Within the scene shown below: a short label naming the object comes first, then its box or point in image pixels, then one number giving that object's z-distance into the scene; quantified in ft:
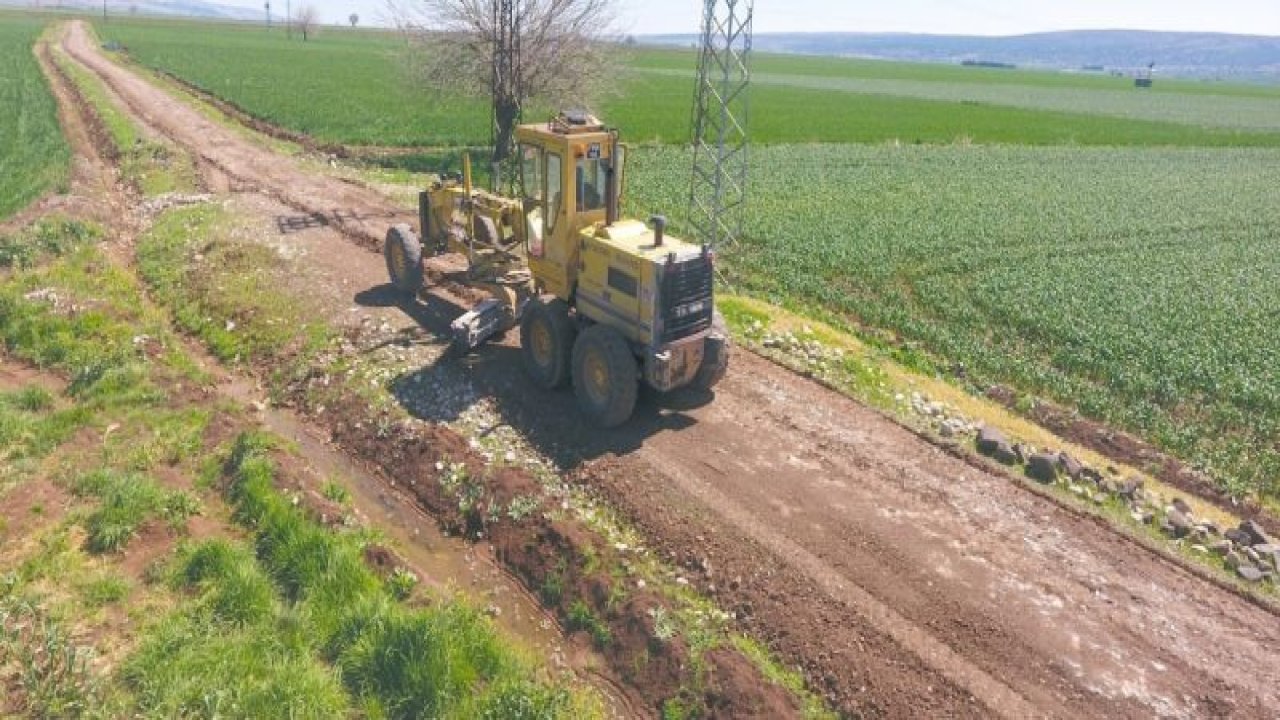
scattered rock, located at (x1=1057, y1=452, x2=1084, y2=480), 37.65
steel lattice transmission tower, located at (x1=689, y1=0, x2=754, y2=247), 60.54
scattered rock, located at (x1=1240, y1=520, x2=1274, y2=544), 33.53
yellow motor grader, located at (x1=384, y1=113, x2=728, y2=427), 37.09
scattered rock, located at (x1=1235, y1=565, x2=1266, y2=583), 31.30
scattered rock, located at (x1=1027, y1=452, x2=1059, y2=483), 37.24
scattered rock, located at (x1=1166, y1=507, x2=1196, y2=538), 34.19
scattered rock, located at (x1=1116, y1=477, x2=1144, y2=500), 36.65
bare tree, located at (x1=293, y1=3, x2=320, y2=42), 430.61
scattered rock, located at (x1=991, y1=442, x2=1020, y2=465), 38.73
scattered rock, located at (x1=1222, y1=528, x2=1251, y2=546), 33.42
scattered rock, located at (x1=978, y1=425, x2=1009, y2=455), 39.14
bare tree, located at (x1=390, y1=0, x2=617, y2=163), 89.61
